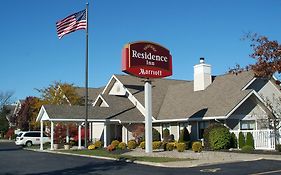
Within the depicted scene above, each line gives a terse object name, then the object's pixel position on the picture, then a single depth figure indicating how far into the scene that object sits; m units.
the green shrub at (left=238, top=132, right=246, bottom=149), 30.28
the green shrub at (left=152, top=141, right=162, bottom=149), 32.78
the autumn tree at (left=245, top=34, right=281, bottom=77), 21.44
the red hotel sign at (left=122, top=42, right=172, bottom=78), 28.42
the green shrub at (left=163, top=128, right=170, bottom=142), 36.54
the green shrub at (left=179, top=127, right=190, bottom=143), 33.94
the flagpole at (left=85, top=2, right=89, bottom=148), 34.83
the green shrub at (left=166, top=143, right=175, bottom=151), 31.86
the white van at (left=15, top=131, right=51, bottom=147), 47.56
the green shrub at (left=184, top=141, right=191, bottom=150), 32.14
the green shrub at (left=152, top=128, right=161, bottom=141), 36.98
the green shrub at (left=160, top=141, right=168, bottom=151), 32.38
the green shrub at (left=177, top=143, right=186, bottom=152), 30.14
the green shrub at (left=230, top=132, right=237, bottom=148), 30.90
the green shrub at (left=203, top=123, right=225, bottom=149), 30.47
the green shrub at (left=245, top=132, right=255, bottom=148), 29.83
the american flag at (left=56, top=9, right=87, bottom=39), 34.50
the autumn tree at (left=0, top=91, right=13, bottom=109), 104.31
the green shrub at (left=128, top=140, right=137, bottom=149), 33.88
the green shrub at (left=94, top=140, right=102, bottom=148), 37.08
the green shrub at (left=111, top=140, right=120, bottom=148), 33.28
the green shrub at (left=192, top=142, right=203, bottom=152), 28.92
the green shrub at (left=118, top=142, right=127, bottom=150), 33.25
